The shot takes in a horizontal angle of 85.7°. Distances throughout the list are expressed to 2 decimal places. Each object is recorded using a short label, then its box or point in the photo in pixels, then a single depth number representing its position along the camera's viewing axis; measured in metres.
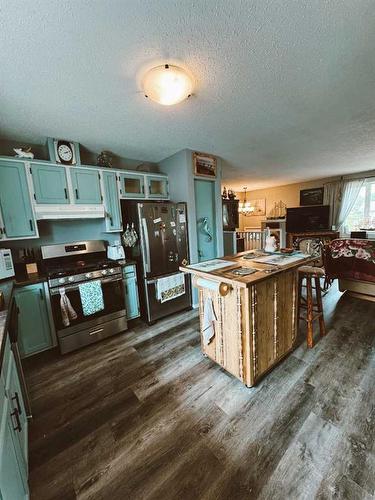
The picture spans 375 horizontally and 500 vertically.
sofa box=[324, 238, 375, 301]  3.04
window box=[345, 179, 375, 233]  5.37
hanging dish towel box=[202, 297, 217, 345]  1.86
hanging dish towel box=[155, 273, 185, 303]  2.93
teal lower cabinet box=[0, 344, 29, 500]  0.78
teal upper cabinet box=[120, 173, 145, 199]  2.94
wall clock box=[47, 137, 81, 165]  2.41
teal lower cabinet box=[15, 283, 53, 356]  2.14
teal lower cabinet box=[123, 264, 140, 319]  2.81
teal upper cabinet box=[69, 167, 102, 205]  2.58
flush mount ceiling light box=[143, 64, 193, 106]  1.39
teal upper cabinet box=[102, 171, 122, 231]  2.80
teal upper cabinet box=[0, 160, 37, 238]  2.18
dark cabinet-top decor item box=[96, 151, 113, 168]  2.86
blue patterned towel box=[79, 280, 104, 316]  2.39
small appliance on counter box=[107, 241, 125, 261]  2.87
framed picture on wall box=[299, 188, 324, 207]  6.09
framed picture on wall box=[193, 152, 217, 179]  3.13
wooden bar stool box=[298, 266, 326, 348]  2.16
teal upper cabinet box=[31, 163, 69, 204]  2.34
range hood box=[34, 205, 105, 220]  2.40
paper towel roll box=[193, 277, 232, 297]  1.64
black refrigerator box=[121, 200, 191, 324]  2.78
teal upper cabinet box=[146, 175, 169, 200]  3.20
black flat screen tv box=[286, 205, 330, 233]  5.95
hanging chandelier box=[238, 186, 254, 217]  7.62
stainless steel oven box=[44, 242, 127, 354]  2.27
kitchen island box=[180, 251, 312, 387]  1.62
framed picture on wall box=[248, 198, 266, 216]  7.42
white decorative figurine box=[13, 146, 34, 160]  2.25
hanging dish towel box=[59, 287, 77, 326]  2.26
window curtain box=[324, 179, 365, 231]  5.47
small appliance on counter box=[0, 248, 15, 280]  2.10
